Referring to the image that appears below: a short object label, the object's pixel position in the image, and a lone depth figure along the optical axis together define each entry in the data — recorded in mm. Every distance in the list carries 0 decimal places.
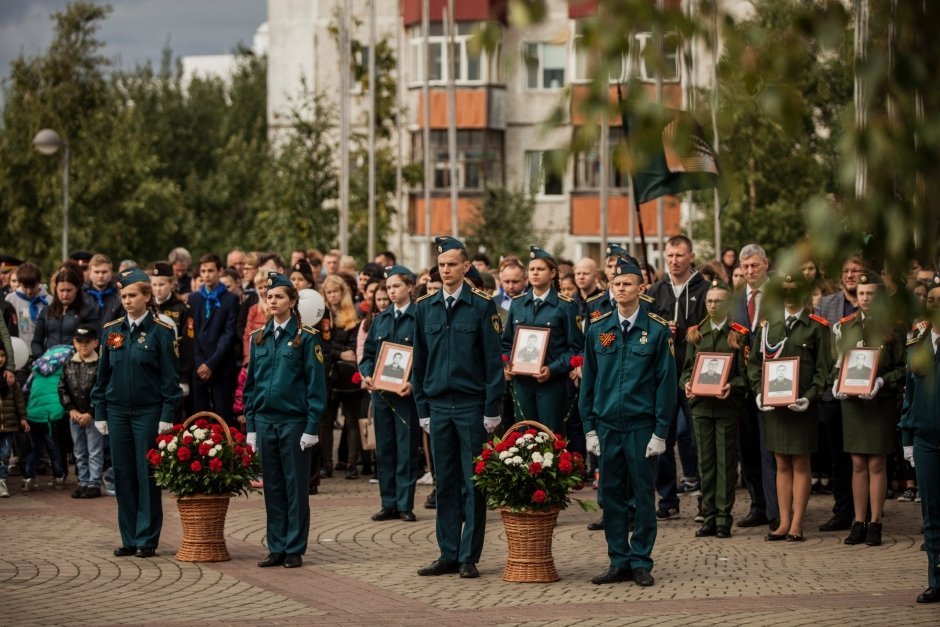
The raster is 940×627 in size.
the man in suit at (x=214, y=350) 17328
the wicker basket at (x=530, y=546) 10891
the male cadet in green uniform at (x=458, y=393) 11250
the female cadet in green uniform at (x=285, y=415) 11648
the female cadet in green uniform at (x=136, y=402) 12094
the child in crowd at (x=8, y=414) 15672
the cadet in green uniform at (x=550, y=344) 13977
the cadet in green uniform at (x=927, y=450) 10250
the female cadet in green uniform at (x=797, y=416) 12844
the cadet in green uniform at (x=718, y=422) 13125
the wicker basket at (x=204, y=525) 11789
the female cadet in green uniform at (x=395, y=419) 14211
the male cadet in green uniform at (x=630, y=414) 10938
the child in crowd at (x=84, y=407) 15695
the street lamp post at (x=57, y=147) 34594
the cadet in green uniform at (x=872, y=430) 12727
